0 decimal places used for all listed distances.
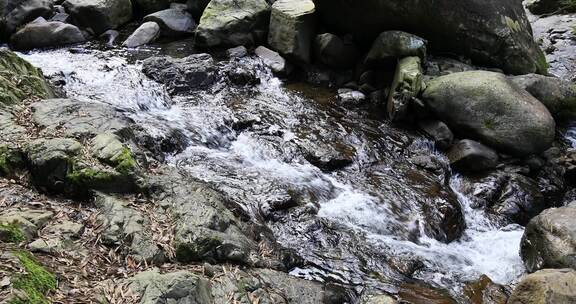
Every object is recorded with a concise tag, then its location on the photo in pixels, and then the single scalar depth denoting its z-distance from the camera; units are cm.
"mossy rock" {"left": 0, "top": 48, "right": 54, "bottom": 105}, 724
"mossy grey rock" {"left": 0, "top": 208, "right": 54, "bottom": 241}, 453
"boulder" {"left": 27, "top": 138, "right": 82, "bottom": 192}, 562
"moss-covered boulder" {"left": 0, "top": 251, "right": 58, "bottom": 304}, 346
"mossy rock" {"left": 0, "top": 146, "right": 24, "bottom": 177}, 562
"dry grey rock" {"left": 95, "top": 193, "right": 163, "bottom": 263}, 493
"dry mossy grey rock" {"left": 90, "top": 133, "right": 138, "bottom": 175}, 595
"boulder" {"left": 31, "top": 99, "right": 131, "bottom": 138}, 652
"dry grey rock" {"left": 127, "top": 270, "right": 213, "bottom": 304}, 416
